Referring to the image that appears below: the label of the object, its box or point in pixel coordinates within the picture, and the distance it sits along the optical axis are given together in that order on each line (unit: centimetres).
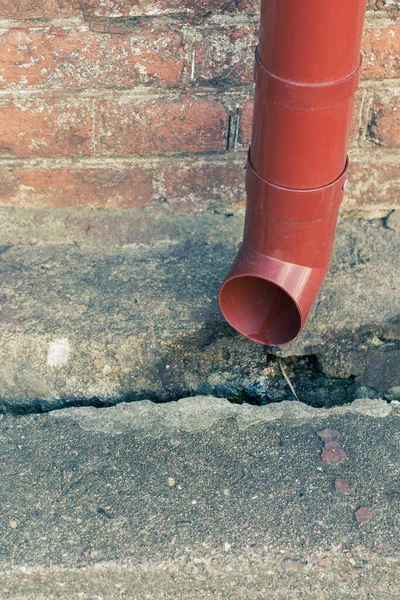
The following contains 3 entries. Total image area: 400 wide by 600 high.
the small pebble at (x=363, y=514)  135
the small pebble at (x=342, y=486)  137
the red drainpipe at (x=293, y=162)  131
